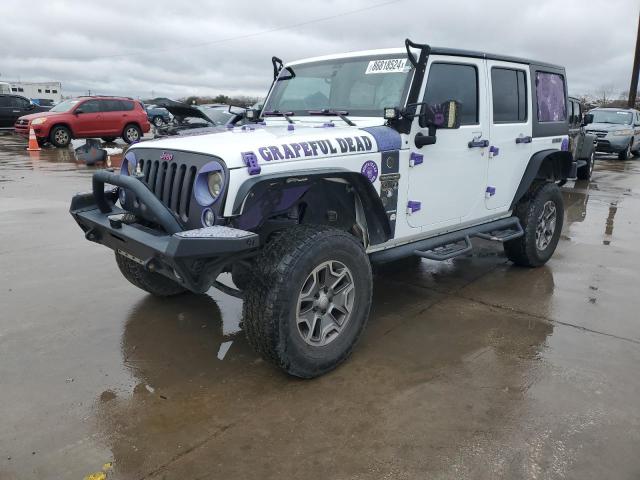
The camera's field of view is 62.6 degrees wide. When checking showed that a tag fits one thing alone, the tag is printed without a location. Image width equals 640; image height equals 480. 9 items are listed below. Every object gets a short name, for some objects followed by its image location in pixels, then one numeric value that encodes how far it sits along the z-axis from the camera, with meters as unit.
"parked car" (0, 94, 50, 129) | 22.55
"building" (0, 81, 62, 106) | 52.62
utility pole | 22.67
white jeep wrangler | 2.84
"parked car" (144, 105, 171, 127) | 26.69
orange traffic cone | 16.16
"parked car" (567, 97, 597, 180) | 10.64
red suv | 16.75
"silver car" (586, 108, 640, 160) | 16.11
